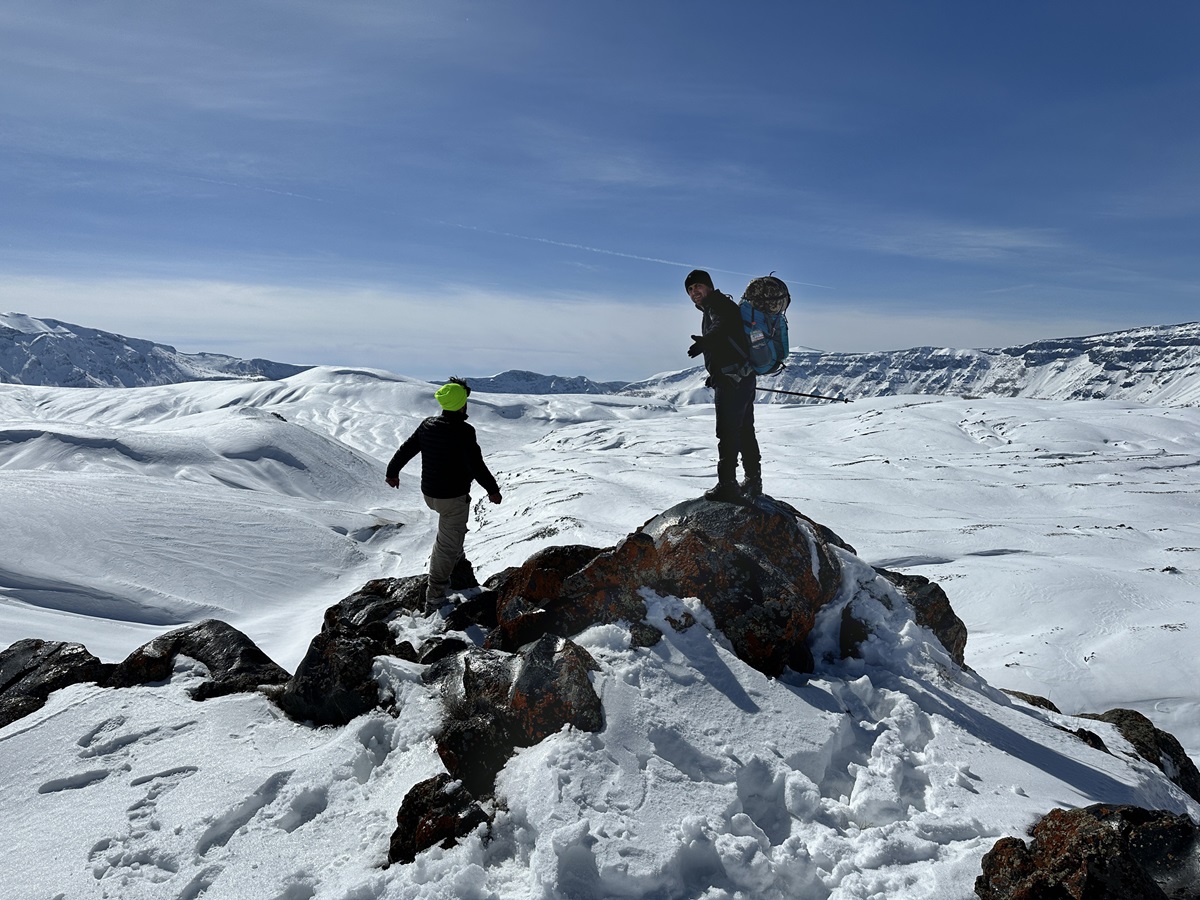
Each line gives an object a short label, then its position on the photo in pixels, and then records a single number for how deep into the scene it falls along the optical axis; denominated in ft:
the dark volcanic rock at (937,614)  29.27
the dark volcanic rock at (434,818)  14.94
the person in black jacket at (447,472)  29.60
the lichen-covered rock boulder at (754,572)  22.30
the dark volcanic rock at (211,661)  23.67
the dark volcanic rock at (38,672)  22.86
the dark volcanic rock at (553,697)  17.71
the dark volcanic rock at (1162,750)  24.43
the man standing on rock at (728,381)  25.53
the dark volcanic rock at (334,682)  21.03
